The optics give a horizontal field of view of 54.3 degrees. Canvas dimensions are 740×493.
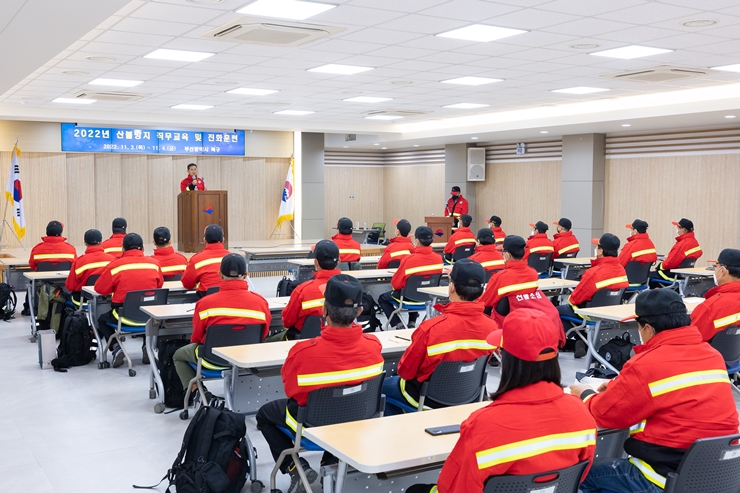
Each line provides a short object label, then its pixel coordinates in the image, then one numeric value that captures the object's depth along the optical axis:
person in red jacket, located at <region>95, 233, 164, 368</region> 6.67
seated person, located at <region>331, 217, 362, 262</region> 9.52
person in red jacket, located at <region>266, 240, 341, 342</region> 5.32
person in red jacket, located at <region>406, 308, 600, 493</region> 2.23
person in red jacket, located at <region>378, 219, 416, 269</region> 9.34
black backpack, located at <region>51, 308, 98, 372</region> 6.96
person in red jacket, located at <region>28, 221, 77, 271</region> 8.91
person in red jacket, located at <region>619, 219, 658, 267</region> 9.22
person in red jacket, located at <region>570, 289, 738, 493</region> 2.86
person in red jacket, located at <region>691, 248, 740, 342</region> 5.03
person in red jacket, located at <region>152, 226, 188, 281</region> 7.90
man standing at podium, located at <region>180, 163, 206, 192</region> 13.93
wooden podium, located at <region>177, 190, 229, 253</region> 13.82
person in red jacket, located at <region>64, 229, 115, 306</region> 7.38
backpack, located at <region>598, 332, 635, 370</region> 5.85
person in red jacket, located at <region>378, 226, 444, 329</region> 7.92
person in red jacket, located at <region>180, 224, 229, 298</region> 6.71
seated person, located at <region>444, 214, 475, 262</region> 11.46
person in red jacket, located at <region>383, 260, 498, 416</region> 3.91
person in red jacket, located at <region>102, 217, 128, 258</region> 8.45
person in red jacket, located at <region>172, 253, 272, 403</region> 4.84
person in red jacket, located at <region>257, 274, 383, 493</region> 3.43
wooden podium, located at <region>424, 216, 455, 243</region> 16.97
